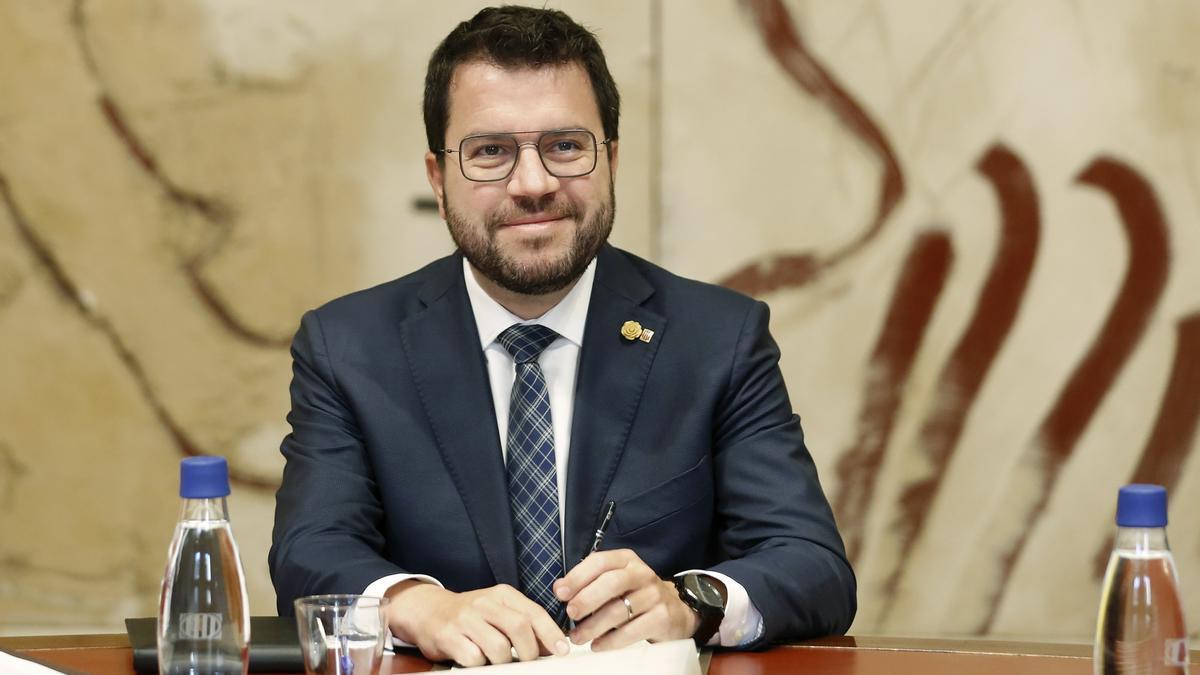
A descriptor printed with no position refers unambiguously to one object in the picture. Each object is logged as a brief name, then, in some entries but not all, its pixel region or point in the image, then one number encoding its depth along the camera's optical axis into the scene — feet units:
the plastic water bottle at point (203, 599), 9.03
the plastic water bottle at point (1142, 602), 8.82
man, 10.22
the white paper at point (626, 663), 9.05
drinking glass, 8.92
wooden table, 9.36
